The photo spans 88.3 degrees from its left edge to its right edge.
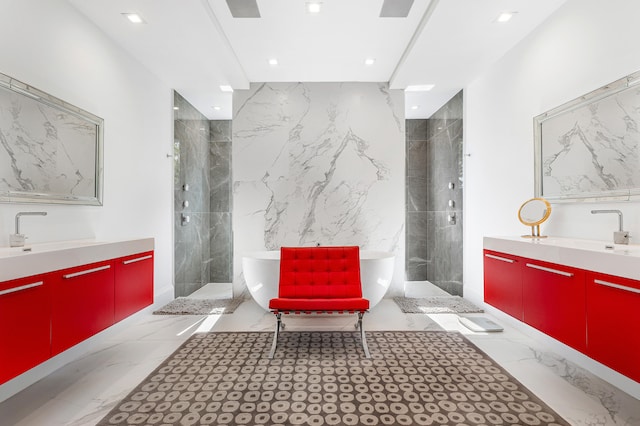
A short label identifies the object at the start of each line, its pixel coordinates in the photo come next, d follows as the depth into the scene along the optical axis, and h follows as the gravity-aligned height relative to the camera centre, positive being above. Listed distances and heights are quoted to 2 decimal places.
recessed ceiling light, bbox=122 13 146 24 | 2.69 +1.66
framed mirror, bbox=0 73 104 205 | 2.06 +0.50
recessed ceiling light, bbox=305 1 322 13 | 2.70 +1.75
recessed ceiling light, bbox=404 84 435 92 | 4.18 +1.66
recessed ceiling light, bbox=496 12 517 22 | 2.66 +1.64
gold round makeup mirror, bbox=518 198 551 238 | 2.72 +0.02
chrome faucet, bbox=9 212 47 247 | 2.05 -0.12
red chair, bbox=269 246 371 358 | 2.87 -0.51
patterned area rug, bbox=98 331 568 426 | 1.76 -1.06
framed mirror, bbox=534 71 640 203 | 2.07 +0.50
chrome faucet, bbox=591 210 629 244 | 2.06 -0.12
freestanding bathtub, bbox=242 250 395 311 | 3.38 -0.63
